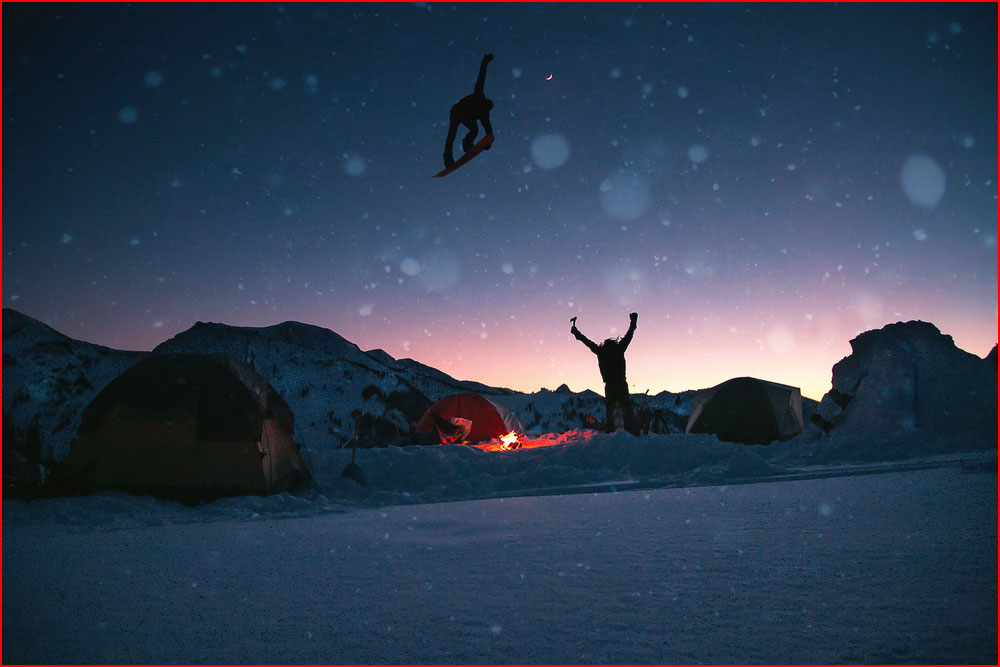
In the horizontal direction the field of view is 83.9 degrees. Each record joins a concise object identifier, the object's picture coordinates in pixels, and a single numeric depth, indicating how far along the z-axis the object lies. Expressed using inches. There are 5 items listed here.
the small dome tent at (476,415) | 778.8
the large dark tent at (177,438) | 301.3
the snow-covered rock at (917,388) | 397.1
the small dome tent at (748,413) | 637.3
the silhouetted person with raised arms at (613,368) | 537.6
